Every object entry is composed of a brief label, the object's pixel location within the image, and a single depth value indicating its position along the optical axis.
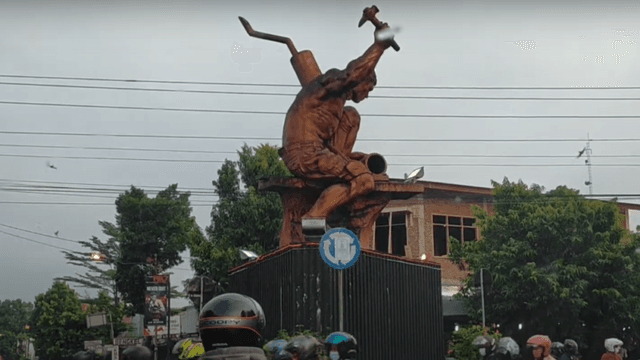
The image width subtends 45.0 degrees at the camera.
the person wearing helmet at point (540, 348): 11.43
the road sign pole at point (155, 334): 23.28
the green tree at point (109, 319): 34.46
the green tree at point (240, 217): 25.55
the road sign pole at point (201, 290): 20.10
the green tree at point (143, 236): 37.78
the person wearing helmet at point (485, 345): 13.12
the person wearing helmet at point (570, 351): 13.76
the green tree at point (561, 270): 26.33
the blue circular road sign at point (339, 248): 10.39
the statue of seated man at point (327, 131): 14.45
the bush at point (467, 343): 14.67
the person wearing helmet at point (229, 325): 5.04
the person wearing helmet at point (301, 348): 7.51
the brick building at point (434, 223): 36.84
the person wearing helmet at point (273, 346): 9.89
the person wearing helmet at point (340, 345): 9.58
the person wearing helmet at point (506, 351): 12.17
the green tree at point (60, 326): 40.38
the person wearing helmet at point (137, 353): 6.56
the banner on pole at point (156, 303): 23.67
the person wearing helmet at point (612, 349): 13.00
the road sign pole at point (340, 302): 10.87
